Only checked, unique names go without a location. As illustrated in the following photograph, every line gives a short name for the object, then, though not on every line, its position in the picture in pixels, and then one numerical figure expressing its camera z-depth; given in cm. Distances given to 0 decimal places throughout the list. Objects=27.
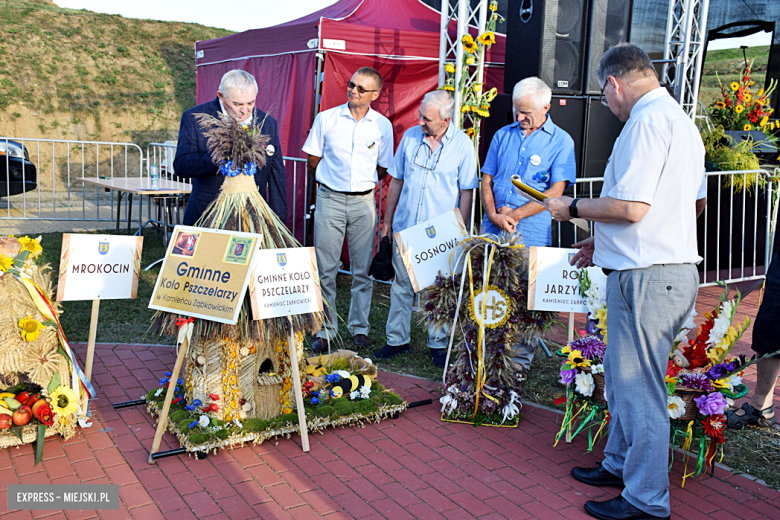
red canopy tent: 679
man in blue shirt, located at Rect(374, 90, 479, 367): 443
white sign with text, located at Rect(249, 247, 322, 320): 327
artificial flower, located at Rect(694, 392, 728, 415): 303
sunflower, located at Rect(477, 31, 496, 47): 535
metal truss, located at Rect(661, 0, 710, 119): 725
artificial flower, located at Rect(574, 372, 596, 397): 337
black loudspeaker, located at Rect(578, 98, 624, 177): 675
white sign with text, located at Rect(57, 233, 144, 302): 364
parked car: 1048
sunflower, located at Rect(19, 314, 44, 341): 327
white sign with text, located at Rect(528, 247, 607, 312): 367
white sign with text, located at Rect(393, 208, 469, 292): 385
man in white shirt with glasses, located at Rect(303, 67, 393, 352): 489
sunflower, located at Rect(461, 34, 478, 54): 536
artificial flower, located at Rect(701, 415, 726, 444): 308
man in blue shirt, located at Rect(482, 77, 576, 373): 395
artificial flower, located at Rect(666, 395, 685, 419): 309
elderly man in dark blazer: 389
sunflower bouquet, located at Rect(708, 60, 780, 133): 841
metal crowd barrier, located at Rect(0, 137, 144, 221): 1080
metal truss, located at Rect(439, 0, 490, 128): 548
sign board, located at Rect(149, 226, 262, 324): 315
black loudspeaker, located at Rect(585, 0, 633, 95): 643
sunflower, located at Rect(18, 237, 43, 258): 346
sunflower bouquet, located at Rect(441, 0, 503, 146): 539
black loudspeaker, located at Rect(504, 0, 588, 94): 623
